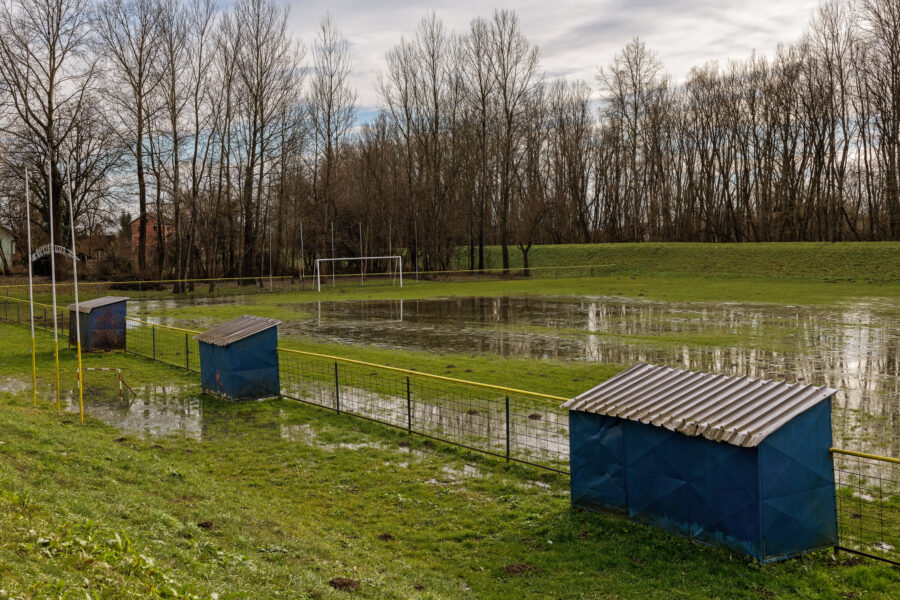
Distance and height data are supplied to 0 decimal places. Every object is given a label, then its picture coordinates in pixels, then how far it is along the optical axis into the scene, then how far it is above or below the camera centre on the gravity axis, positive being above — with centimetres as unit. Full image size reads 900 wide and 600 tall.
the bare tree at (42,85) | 4441 +1224
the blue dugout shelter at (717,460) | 642 -203
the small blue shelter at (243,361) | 1414 -192
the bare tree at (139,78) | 4844 +1360
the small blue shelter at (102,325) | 2102 -162
